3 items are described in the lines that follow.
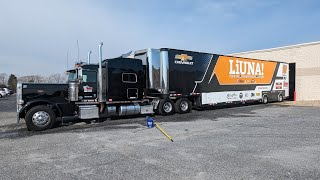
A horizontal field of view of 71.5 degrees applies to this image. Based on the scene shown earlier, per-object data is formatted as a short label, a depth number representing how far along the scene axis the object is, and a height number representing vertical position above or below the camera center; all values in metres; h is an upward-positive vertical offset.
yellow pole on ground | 6.70 -1.47
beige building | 19.72 +1.90
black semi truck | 8.67 +0.04
